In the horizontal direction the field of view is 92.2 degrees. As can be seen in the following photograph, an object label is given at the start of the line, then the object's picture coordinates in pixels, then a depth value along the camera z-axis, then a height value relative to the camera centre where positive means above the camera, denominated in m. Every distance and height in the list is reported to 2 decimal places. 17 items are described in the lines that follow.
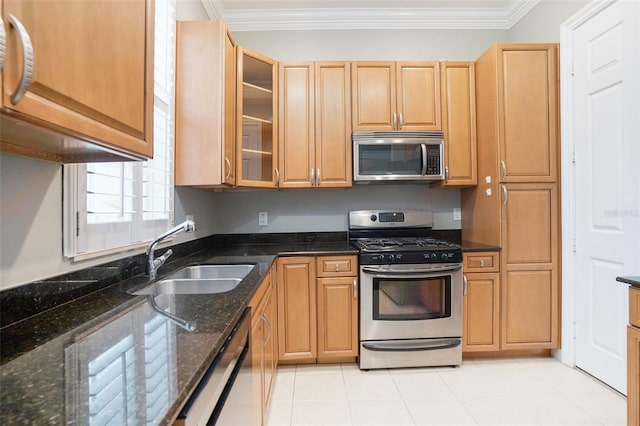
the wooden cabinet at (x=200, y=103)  1.98 +0.72
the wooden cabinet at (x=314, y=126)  2.54 +0.73
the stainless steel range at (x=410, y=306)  2.25 -0.68
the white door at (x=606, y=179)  1.85 +0.23
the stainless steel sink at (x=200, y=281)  1.42 -0.34
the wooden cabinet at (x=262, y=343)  1.31 -0.62
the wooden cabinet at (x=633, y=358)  1.22 -0.58
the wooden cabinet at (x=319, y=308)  2.26 -0.69
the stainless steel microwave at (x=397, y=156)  2.51 +0.48
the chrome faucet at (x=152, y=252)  1.43 -0.19
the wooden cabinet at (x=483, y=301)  2.34 -0.66
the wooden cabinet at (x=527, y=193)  2.33 +0.16
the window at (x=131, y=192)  1.13 +0.10
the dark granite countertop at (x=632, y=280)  1.22 -0.27
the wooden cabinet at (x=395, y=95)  2.56 +1.00
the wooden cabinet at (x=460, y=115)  2.59 +0.83
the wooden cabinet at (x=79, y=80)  0.54 +0.29
